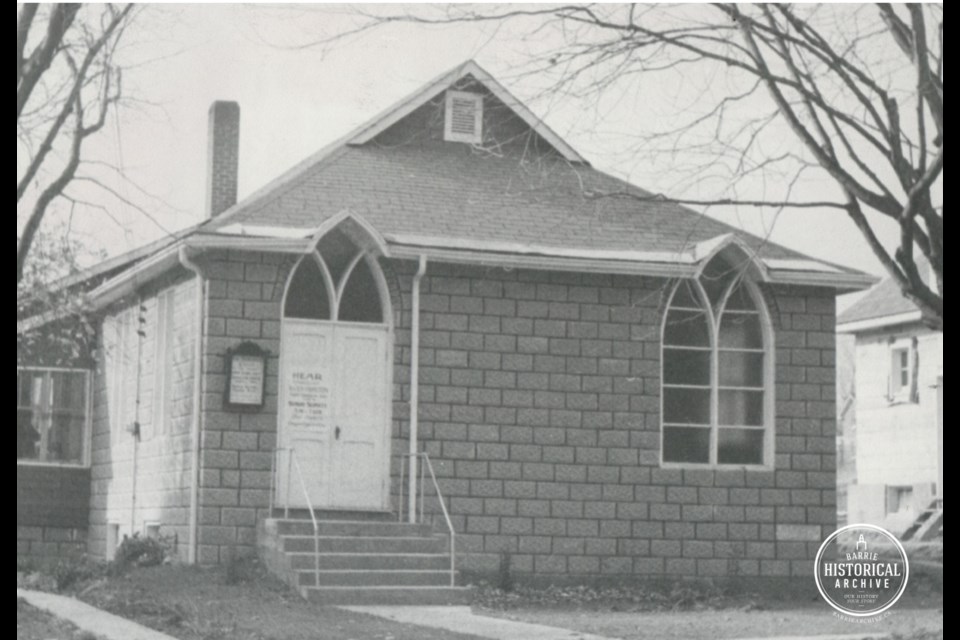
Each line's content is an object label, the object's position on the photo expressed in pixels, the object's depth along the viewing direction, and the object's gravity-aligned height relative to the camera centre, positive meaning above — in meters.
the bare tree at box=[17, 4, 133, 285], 12.09 +2.75
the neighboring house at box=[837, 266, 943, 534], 27.08 +0.02
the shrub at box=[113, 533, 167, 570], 17.09 -1.78
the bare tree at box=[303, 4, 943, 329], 10.47 +2.25
